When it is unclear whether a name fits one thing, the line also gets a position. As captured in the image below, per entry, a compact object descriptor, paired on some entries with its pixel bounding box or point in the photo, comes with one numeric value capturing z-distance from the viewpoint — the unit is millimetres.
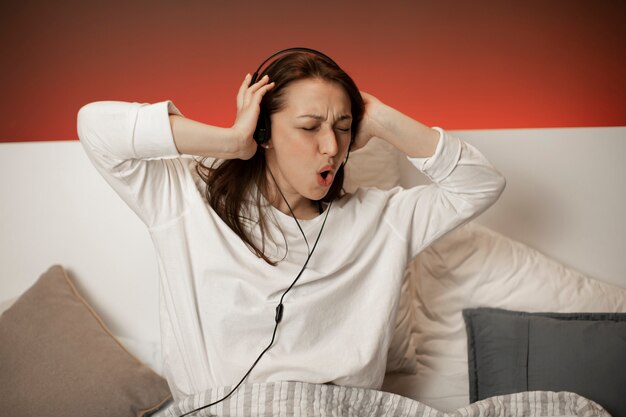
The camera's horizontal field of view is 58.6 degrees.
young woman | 1220
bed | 1465
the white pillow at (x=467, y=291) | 1669
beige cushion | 1406
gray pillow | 1455
